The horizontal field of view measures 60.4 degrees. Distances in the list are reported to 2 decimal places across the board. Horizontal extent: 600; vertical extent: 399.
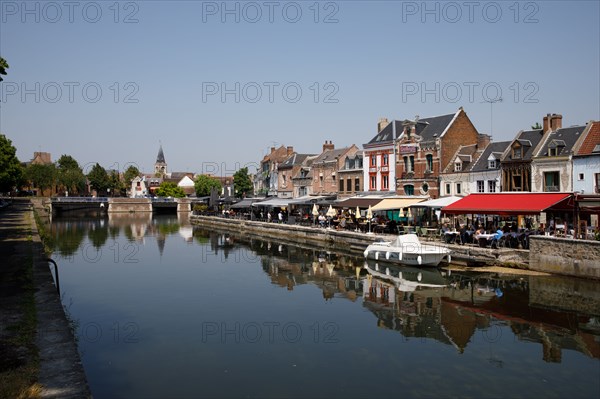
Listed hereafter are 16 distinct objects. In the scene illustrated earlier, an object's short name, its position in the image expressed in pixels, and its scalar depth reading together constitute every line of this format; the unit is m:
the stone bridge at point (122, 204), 96.94
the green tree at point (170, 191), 120.88
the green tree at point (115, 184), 134.75
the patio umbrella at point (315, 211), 46.50
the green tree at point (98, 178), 129.75
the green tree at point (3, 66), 24.50
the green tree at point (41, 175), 114.06
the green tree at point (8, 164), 56.83
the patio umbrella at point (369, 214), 37.51
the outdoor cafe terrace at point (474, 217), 27.36
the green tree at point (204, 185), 117.19
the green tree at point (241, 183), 95.12
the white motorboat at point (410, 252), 28.62
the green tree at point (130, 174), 160.81
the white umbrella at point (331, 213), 43.97
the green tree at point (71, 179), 118.81
